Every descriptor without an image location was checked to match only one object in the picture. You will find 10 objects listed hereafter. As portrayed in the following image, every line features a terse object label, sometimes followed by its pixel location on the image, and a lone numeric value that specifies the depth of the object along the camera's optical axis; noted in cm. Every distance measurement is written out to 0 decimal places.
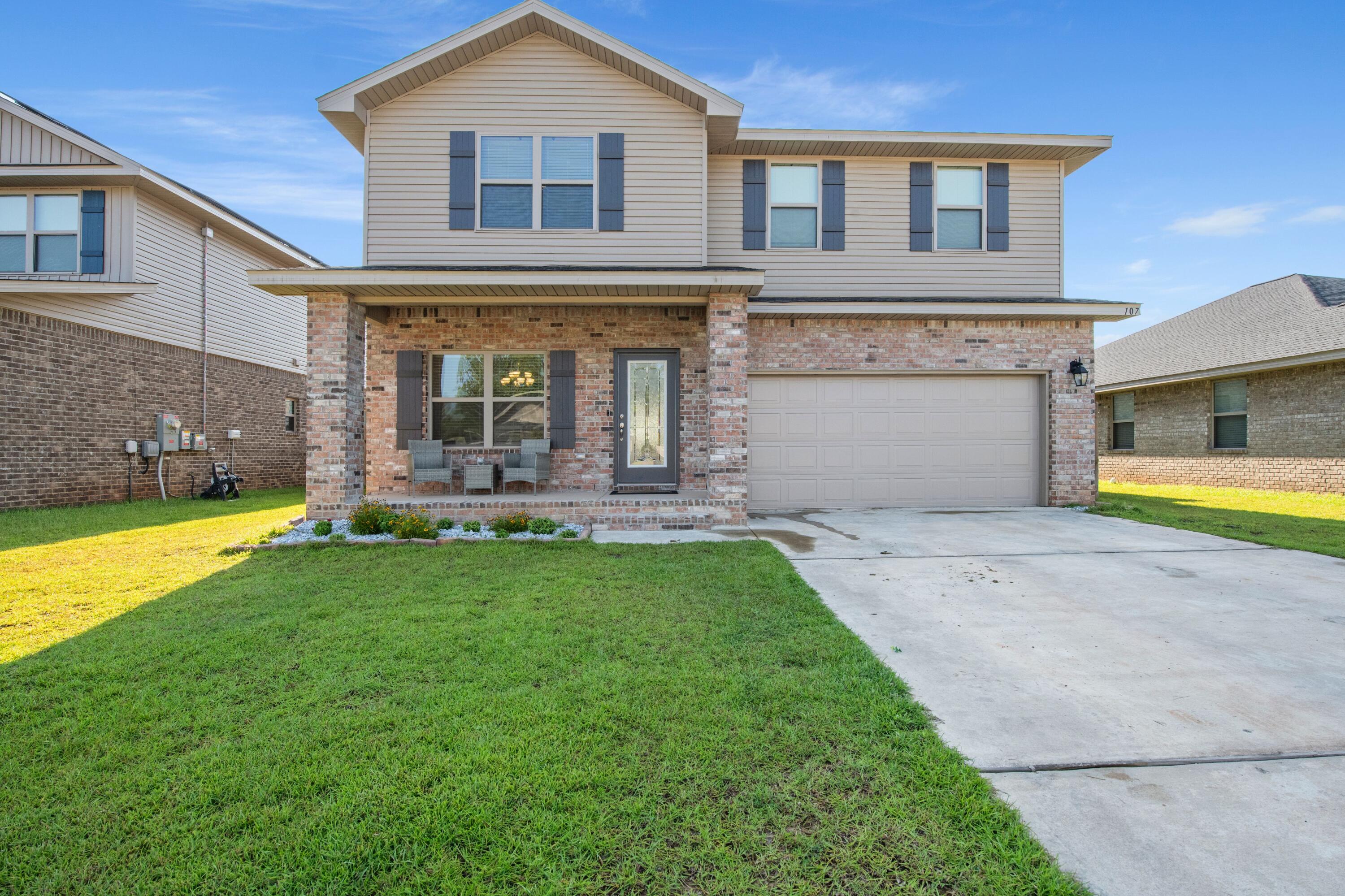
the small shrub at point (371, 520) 707
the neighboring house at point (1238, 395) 1144
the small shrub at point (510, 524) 713
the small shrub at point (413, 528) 689
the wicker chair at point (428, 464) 845
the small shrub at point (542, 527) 715
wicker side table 835
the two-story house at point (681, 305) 806
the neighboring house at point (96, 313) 971
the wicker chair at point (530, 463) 871
